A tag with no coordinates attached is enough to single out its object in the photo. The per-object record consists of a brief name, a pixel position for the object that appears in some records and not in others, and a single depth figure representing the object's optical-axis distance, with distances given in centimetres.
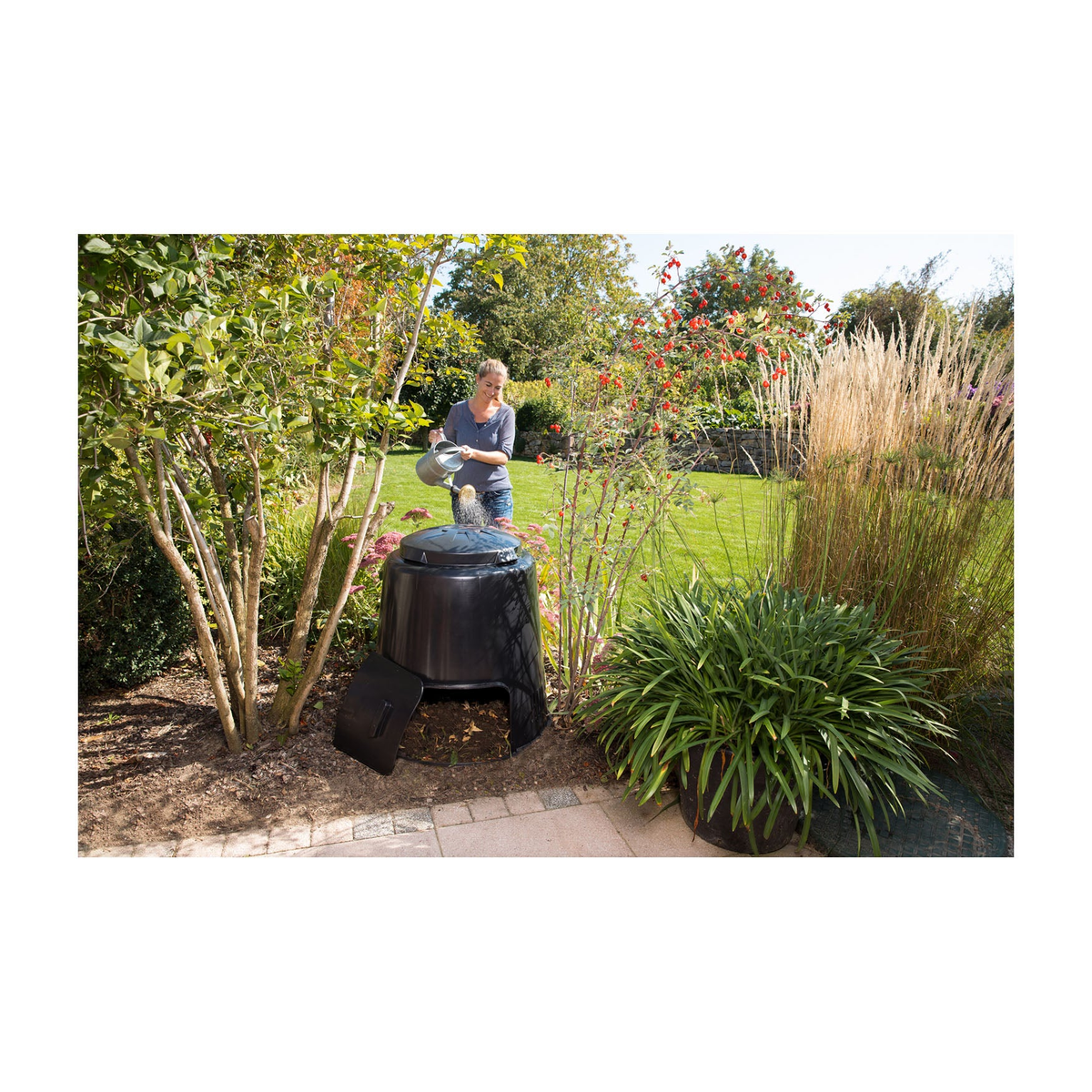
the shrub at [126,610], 287
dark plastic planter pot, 211
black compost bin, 244
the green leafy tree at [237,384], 185
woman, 345
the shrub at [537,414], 1126
